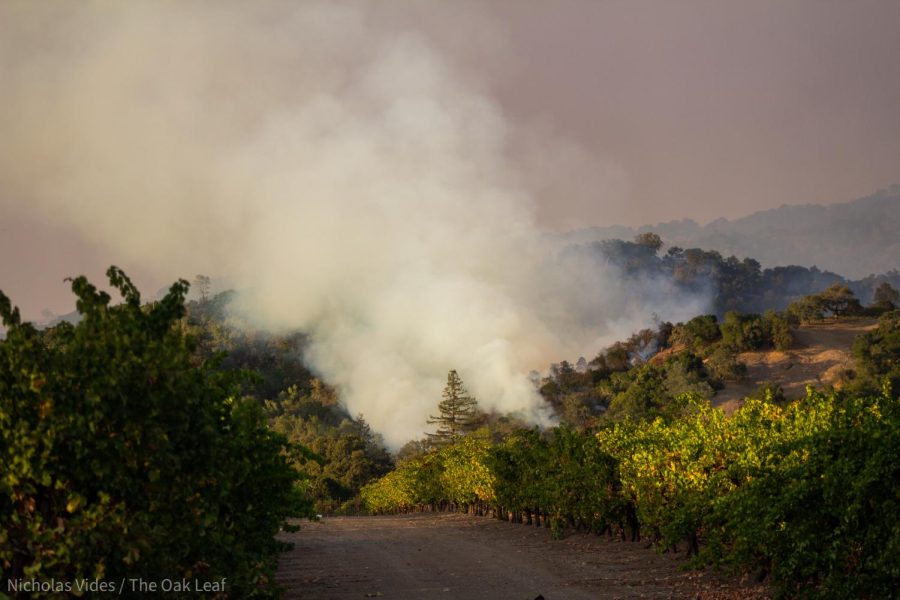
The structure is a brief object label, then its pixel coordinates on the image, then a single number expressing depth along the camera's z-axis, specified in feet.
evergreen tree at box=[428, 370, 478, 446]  377.71
